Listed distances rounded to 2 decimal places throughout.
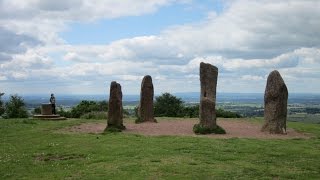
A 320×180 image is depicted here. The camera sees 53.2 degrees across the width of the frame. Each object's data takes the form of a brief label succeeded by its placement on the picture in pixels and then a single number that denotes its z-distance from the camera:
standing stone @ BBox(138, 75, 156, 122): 26.37
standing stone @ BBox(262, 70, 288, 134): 21.54
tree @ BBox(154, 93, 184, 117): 40.17
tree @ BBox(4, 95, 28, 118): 37.83
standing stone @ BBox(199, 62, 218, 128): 21.87
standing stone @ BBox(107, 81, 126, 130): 22.64
